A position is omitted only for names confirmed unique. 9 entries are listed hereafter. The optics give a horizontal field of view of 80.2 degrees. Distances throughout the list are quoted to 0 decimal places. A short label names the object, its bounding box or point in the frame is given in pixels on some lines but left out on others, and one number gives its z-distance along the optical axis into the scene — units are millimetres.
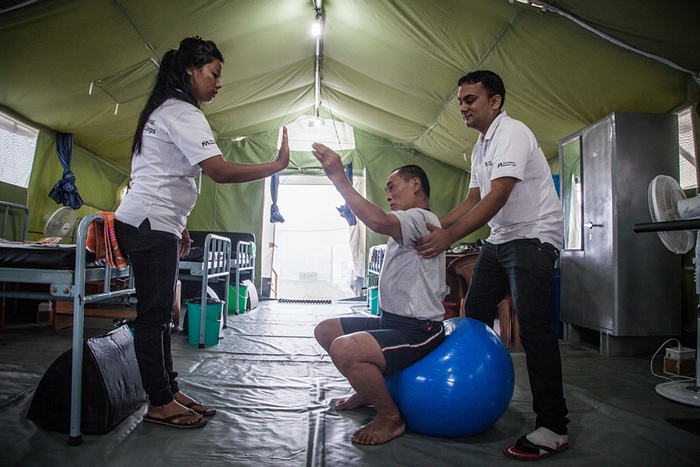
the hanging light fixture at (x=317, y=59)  4486
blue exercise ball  1624
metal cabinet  3367
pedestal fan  2232
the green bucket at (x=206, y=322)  3500
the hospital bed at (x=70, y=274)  1604
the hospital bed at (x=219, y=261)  3545
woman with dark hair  1641
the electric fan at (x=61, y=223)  4262
